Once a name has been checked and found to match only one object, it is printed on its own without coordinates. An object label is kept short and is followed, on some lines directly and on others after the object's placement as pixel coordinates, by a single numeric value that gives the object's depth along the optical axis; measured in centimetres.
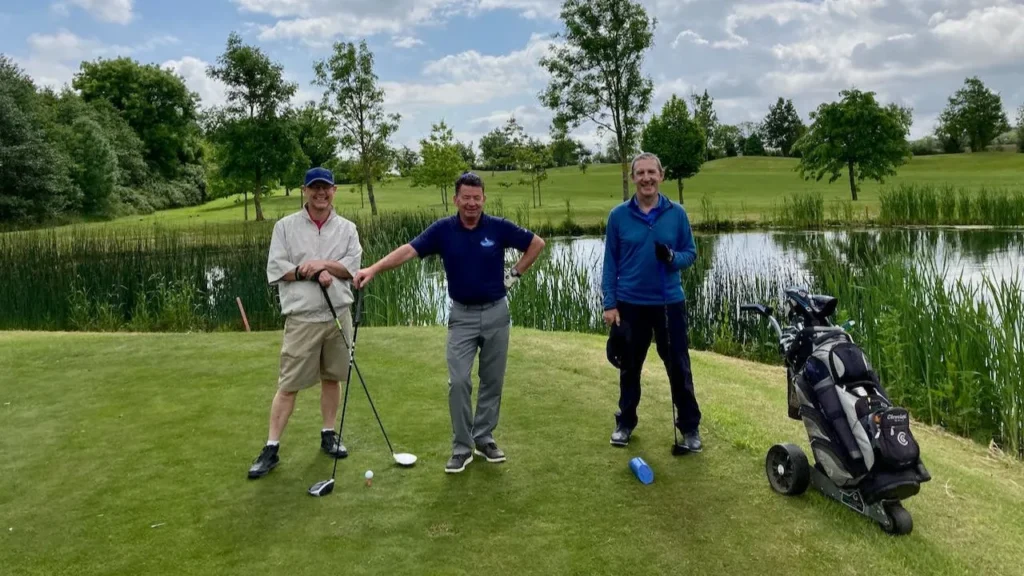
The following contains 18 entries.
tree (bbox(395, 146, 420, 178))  4536
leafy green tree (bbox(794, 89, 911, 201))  3653
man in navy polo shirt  418
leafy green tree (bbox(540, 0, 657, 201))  3431
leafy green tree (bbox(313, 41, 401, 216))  4019
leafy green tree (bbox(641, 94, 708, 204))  3969
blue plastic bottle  401
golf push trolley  320
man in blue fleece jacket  431
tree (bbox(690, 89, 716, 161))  8219
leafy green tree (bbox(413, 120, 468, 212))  4297
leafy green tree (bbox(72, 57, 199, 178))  5956
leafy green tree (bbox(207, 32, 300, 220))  3666
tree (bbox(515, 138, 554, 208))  4378
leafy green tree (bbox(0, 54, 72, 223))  3584
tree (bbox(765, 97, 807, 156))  9800
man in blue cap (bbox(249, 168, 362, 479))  411
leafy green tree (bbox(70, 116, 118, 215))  4359
